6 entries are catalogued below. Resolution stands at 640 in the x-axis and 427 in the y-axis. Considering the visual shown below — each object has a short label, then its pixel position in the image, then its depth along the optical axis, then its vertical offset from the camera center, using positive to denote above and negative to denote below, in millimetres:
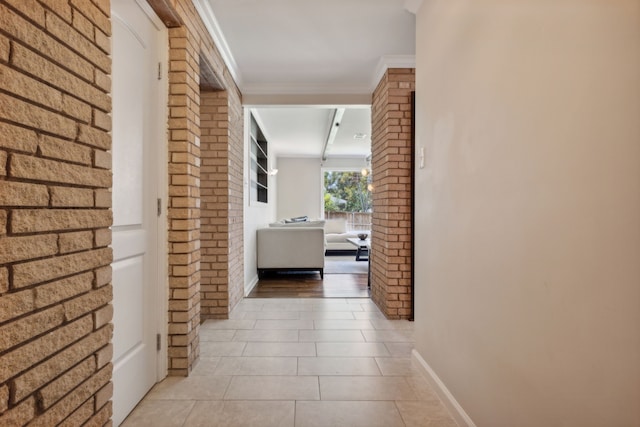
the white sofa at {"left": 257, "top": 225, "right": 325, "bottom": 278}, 5047 -610
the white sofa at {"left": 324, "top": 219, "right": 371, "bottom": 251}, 7574 -612
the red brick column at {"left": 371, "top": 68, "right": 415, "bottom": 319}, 3176 +167
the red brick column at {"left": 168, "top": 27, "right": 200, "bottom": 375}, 1976 +27
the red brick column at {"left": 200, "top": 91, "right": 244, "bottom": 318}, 3150 +45
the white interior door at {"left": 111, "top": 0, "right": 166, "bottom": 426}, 1534 +45
